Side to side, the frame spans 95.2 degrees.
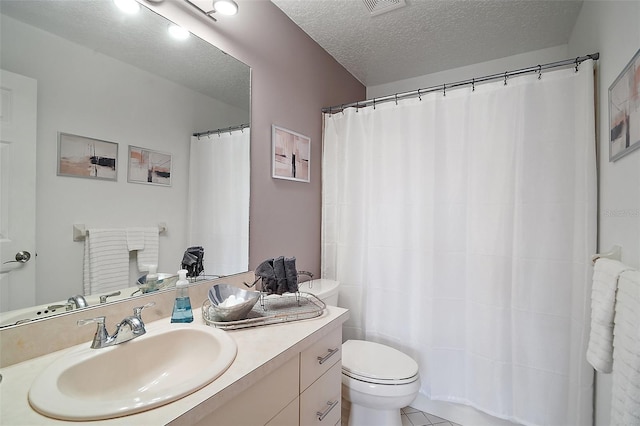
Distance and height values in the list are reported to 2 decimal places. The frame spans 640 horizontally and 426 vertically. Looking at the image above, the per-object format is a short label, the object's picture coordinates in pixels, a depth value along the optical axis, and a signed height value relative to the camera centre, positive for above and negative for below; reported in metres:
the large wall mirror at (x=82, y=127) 0.83 +0.30
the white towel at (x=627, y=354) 0.76 -0.38
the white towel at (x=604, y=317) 0.95 -0.32
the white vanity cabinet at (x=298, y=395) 0.79 -0.58
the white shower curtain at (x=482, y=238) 1.48 -0.12
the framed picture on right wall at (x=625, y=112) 0.97 +0.39
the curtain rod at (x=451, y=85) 1.45 +0.79
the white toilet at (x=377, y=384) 1.43 -0.83
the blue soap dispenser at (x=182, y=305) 1.11 -0.35
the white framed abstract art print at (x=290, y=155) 1.77 +0.39
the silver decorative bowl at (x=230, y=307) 1.11 -0.35
